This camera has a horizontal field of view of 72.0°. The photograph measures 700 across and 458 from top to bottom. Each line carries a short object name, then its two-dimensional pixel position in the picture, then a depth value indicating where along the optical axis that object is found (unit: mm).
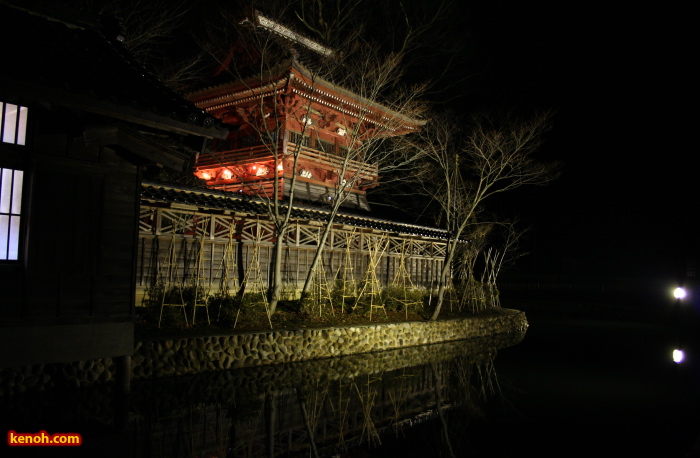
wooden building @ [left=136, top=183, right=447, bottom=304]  13273
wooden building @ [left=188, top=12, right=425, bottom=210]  19531
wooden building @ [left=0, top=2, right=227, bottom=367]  6711
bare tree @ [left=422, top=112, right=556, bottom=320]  17578
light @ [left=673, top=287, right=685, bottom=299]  24516
